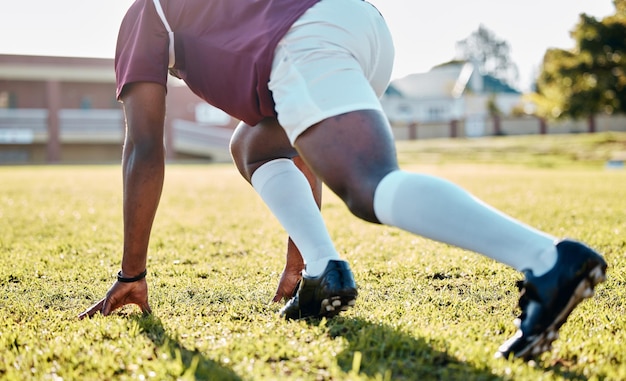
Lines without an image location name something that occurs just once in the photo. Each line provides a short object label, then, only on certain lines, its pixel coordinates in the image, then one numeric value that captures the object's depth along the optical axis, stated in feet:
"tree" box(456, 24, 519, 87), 278.46
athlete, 5.69
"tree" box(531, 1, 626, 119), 100.12
